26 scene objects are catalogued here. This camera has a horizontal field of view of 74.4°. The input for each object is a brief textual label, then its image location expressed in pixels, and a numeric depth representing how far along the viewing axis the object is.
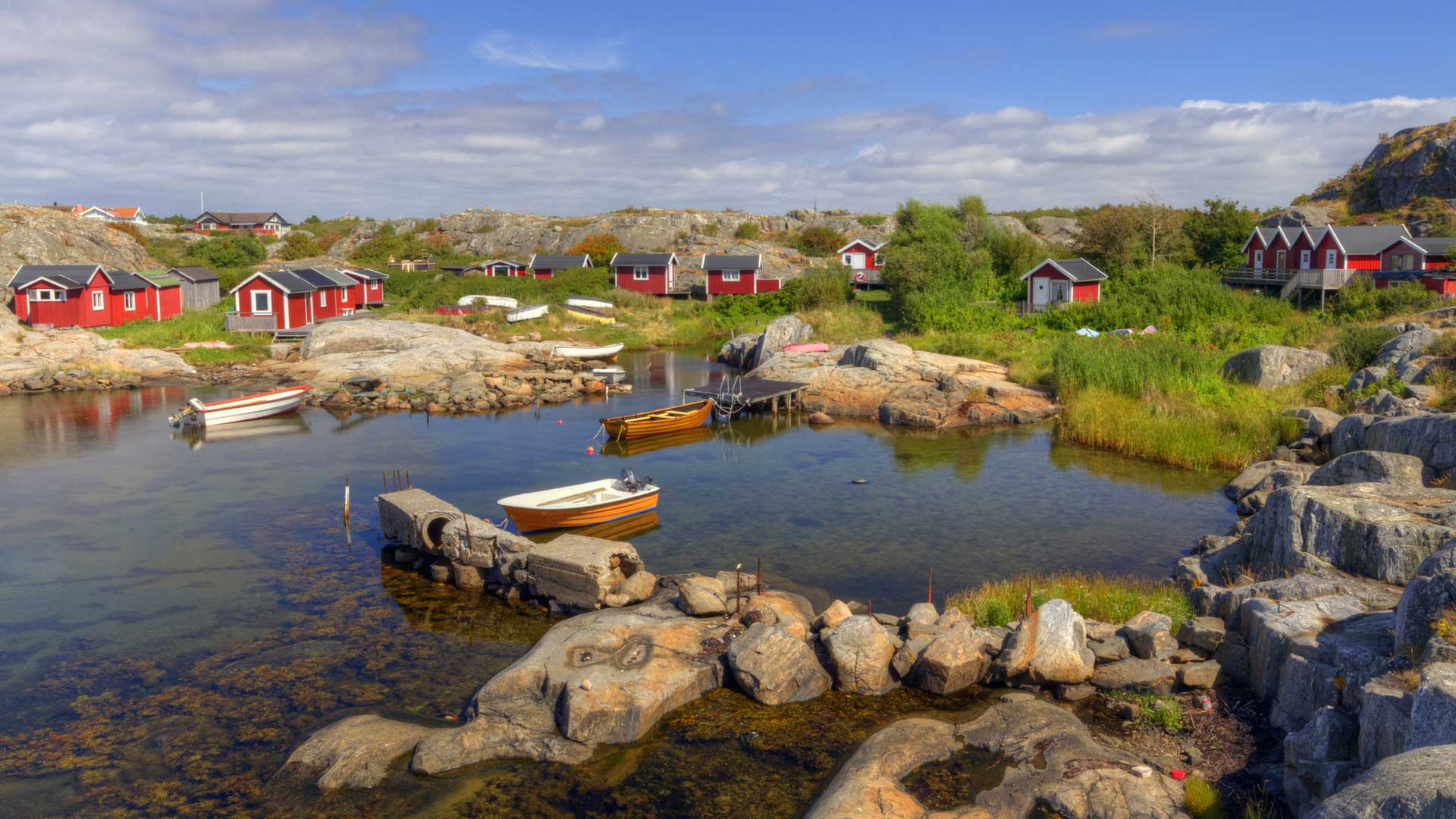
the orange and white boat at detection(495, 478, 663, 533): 22.78
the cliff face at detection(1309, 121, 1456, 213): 70.50
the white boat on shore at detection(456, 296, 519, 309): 69.06
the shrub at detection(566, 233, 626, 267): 92.19
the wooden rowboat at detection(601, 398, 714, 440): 35.00
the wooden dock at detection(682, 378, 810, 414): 40.75
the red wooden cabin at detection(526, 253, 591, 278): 82.12
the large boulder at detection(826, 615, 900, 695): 14.47
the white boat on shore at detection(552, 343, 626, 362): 54.18
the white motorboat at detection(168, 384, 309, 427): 37.22
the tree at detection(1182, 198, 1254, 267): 63.34
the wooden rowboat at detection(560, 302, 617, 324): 68.38
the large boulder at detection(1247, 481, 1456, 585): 14.14
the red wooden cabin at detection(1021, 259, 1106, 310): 58.19
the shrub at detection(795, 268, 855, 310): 67.62
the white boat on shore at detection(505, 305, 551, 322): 64.94
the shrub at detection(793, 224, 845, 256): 101.62
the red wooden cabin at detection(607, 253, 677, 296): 80.06
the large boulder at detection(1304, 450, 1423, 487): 18.05
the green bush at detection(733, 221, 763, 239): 107.56
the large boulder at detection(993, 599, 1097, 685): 14.03
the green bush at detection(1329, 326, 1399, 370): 34.16
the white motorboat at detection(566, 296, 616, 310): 70.56
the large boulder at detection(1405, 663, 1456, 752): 8.05
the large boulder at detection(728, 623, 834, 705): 14.20
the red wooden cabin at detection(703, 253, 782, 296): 77.75
